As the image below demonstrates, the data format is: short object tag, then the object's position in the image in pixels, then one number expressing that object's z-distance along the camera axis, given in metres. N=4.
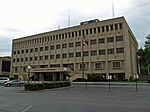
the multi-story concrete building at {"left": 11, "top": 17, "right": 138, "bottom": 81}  55.91
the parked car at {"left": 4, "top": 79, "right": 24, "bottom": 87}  41.75
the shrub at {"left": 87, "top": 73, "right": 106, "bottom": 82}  51.62
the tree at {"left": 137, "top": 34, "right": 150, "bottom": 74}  68.75
